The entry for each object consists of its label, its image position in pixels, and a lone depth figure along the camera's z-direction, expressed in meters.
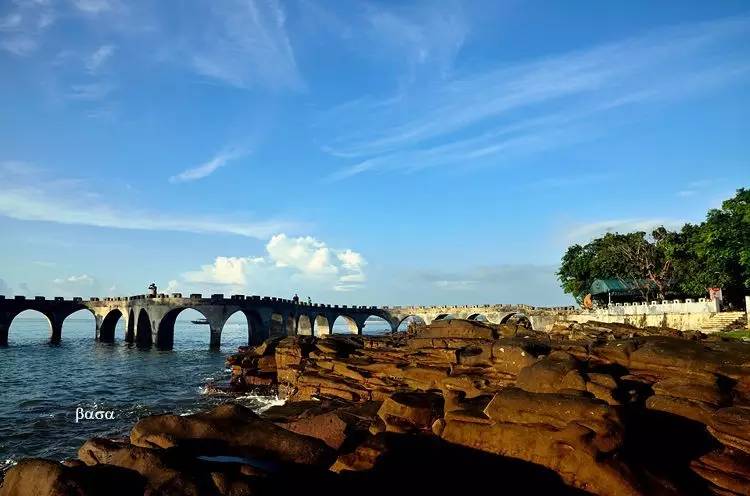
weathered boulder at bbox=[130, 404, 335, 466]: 10.91
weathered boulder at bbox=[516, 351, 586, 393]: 14.08
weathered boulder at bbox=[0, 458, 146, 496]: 7.27
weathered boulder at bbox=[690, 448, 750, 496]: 10.32
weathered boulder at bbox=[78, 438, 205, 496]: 7.62
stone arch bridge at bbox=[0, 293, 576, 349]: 75.12
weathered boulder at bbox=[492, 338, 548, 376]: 20.50
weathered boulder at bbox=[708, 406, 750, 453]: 11.34
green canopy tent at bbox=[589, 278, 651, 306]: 72.06
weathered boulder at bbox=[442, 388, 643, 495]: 9.77
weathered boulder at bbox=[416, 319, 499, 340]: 29.17
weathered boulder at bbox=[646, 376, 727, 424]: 13.14
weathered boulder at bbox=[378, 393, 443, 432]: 13.66
